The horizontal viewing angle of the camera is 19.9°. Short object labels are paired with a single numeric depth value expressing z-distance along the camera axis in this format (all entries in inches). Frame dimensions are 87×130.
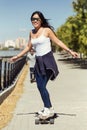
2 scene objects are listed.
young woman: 166.3
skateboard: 165.8
